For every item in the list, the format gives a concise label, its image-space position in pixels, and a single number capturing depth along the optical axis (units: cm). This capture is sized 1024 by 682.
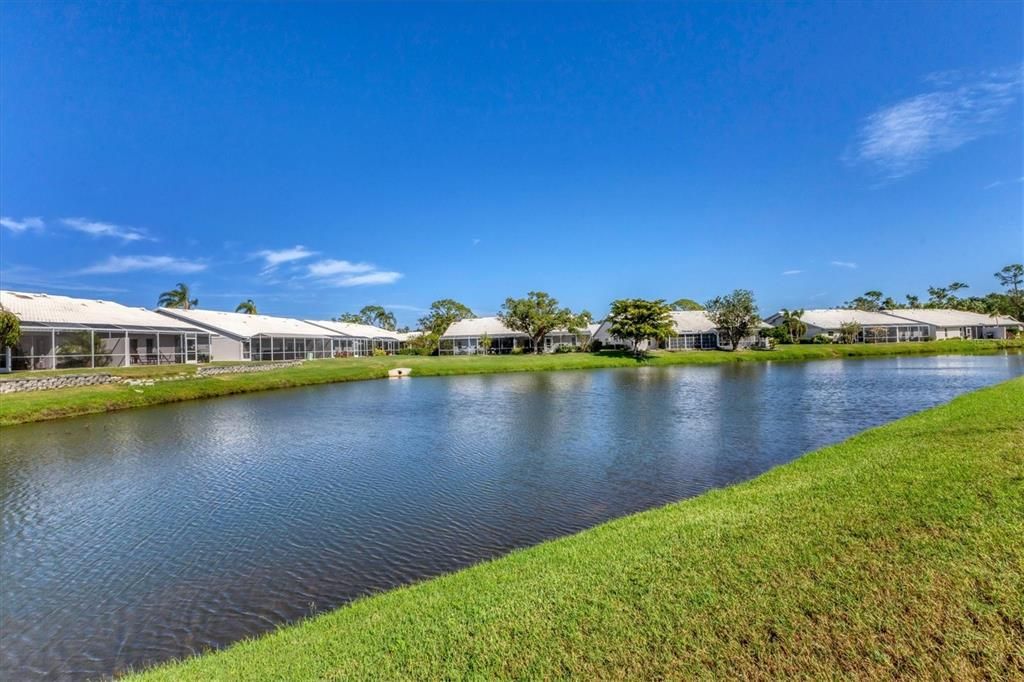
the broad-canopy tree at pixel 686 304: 10575
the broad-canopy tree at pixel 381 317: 9300
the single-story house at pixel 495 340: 6444
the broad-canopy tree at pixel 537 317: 5997
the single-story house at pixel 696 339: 6372
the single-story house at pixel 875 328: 6875
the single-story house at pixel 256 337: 4578
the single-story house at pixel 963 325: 7100
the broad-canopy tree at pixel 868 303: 8694
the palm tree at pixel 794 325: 6868
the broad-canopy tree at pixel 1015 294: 8175
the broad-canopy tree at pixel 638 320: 5666
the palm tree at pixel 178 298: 6700
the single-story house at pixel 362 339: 6181
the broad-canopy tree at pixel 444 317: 7336
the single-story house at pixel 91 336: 3106
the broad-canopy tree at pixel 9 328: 2519
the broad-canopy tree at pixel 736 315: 5931
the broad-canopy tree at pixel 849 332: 6656
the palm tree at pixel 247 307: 7362
